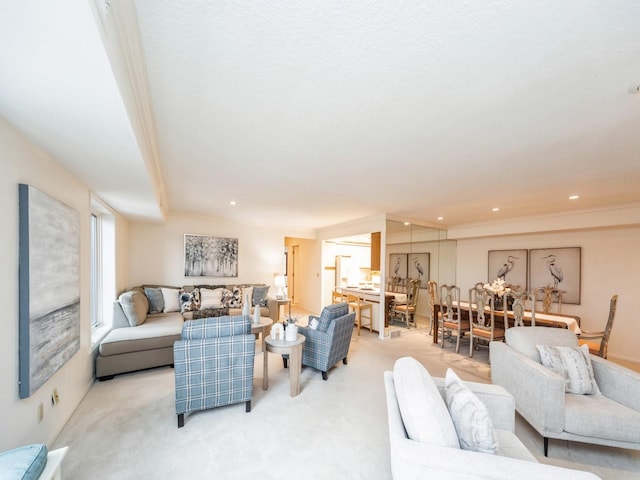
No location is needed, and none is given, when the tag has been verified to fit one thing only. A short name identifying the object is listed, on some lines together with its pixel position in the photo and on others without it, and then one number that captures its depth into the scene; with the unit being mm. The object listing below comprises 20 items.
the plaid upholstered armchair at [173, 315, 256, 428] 2297
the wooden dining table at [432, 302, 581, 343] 3459
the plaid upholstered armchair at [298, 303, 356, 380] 3221
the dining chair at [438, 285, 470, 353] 4311
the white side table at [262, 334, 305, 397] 2826
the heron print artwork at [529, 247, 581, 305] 4660
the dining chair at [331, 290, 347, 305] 6023
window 3645
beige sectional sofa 3145
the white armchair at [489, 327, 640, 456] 1819
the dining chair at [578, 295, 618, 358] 3160
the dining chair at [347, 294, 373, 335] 5398
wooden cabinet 5289
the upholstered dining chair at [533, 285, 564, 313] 4301
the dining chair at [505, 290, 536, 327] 3561
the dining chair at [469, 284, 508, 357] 3831
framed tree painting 5555
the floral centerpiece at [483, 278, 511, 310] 4051
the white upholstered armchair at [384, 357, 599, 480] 1032
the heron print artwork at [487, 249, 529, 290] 5281
